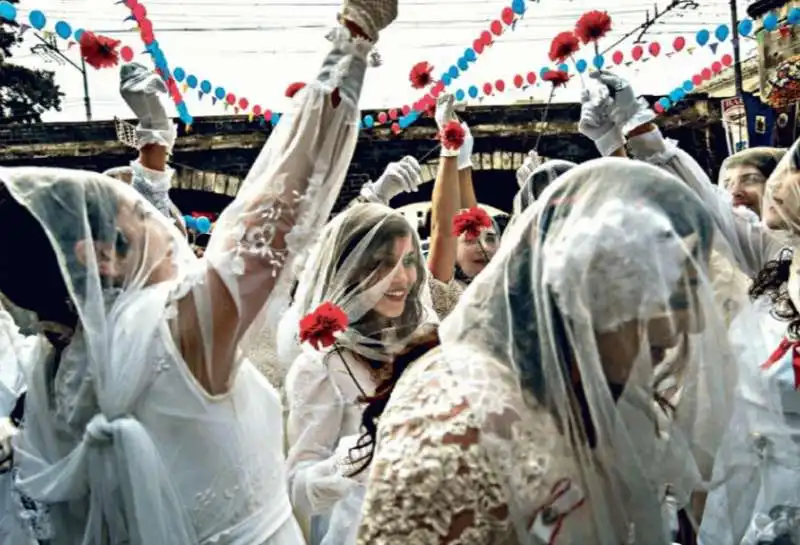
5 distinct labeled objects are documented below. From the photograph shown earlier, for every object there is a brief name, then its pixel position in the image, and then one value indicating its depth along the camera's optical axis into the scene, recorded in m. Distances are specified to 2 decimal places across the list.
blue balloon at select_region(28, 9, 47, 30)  4.97
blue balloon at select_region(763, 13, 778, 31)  5.63
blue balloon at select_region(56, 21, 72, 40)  4.92
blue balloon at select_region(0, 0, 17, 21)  4.30
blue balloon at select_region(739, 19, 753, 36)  5.58
